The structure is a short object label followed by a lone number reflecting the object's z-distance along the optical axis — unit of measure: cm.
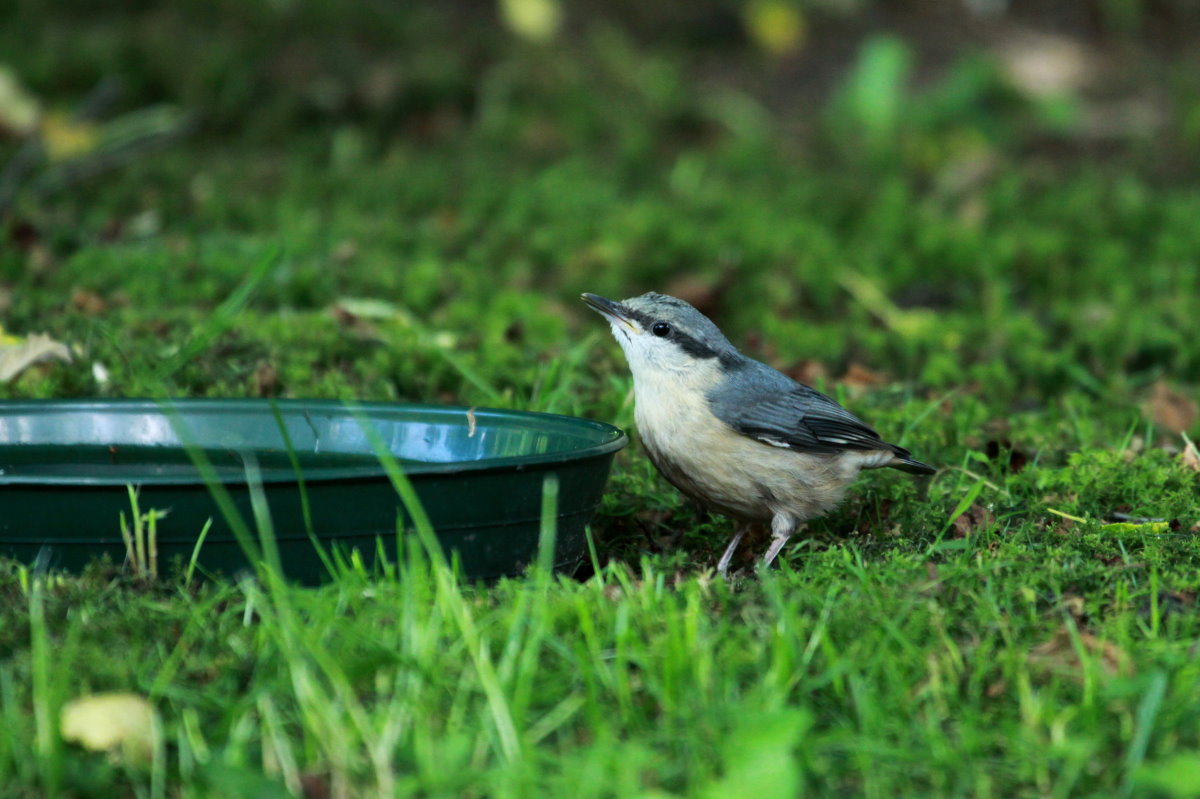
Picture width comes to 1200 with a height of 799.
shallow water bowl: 679
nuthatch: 873
